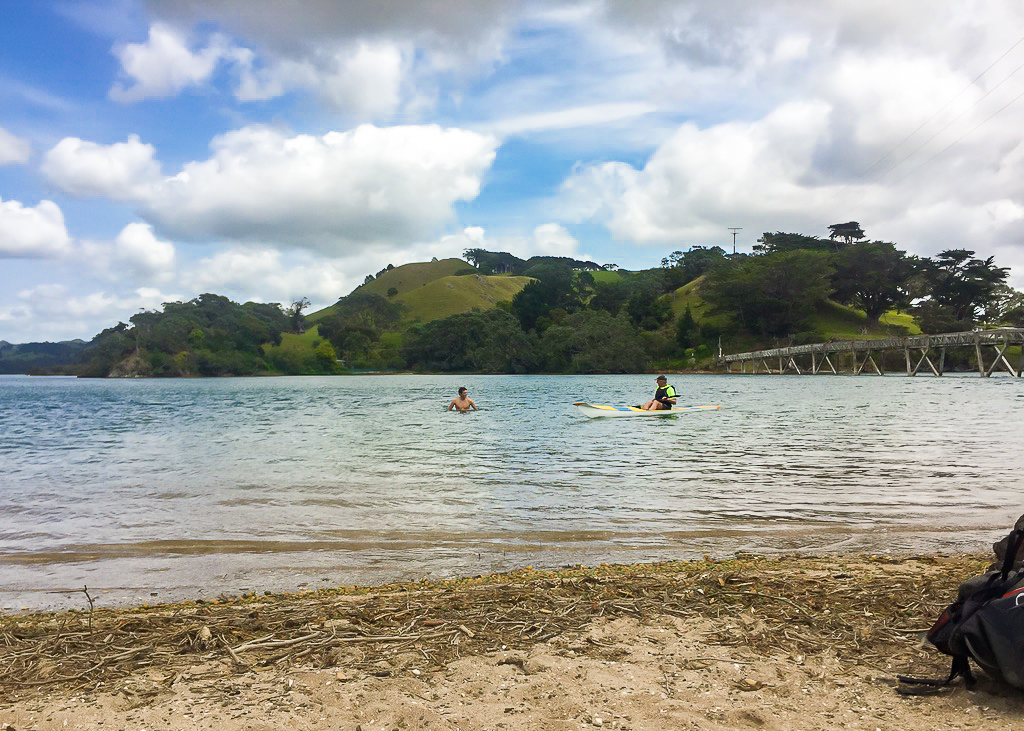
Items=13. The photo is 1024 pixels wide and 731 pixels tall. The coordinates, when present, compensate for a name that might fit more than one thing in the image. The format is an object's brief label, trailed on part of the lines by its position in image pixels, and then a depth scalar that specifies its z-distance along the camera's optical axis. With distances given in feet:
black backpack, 12.10
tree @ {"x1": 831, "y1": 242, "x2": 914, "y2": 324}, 400.47
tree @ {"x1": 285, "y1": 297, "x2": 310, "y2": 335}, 604.90
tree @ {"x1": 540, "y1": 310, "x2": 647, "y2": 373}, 397.39
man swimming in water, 118.11
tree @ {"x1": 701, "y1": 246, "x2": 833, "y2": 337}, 391.24
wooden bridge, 202.39
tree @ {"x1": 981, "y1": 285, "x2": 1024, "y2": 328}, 366.84
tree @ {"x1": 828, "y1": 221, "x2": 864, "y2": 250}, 487.20
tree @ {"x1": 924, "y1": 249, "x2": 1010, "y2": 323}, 366.43
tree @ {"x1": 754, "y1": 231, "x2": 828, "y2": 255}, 469.98
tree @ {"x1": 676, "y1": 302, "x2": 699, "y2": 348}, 417.49
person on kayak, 97.40
